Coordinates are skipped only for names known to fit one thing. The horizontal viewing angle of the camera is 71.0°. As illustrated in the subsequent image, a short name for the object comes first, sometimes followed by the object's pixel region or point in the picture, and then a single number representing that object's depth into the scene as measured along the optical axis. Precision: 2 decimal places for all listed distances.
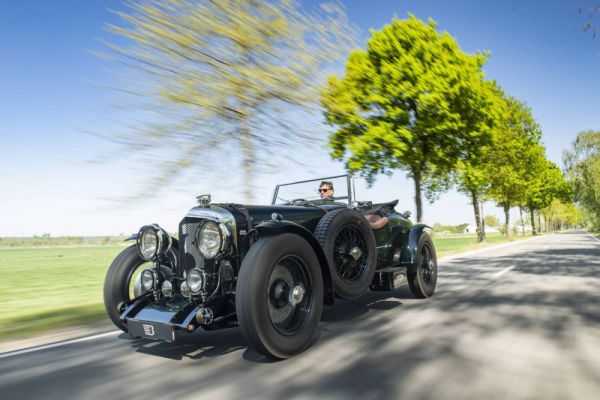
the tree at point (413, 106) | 15.23
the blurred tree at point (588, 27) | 6.19
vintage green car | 3.25
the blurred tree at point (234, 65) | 7.26
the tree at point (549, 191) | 47.14
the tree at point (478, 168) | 17.23
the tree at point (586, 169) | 41.34
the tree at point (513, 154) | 28.94
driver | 5.73
